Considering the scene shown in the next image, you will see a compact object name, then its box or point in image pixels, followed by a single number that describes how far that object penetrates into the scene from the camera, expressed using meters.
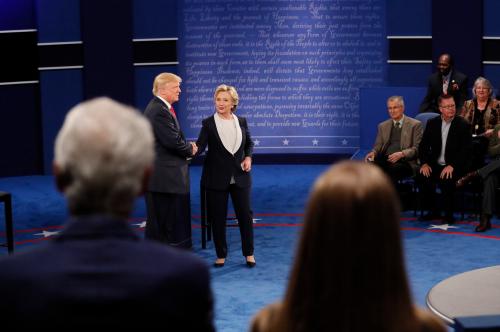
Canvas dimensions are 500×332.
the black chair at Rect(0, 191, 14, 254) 6.37
